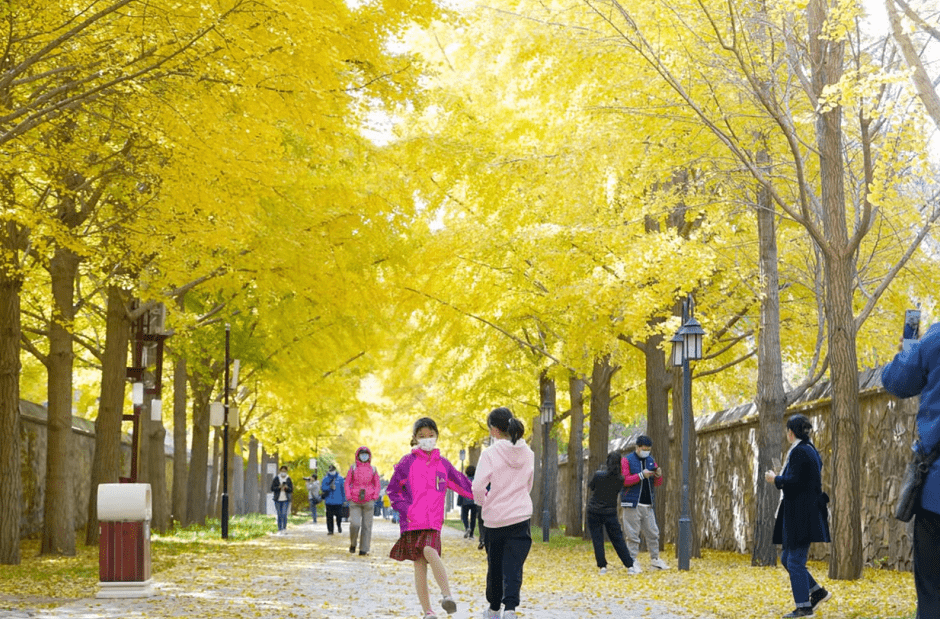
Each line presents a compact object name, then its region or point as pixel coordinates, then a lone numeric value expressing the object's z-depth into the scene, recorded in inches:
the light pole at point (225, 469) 899.9
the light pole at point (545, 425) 1039.6
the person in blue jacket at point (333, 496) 1059.3
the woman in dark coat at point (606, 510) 588.1
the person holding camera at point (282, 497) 1130.7
